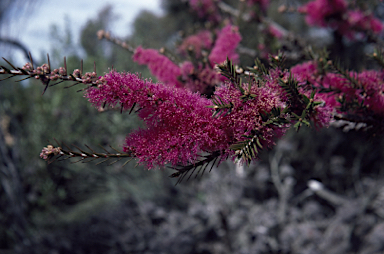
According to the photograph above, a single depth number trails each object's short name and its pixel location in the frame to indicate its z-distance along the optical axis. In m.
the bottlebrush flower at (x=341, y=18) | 0.65
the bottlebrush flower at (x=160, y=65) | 0.41
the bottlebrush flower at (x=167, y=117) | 0.33
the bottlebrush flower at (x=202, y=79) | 0.39
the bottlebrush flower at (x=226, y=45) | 0.41
